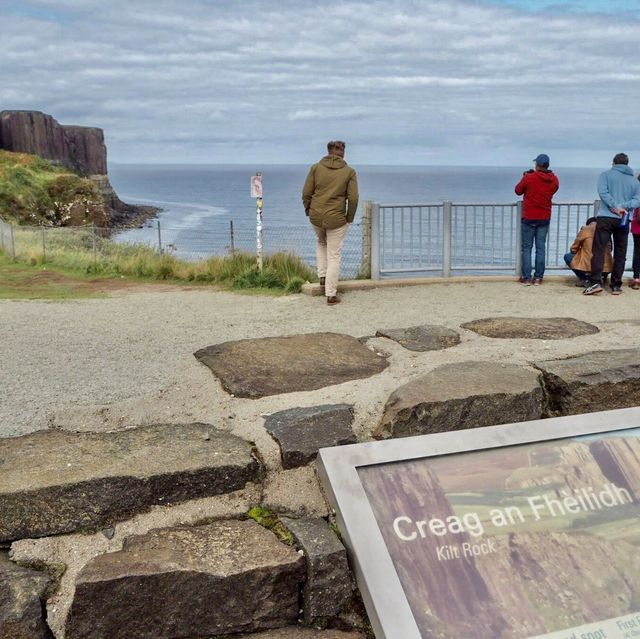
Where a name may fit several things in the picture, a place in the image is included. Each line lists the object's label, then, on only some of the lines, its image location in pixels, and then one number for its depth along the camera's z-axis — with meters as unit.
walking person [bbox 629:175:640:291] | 11.12
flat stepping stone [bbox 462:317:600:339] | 6.79
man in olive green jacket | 9.82
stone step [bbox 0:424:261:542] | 3.95
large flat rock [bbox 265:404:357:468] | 4.46
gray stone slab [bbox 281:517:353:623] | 3.61
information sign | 3.14
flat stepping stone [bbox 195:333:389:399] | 5.44
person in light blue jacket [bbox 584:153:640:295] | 10.38
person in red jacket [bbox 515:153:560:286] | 11.15
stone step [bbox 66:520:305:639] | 3.47
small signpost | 12.35
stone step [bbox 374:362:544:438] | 4.77
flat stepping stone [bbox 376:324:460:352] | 6.34
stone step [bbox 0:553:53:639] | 3.46
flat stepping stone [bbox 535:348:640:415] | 5.25
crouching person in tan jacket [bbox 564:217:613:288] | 10.82
